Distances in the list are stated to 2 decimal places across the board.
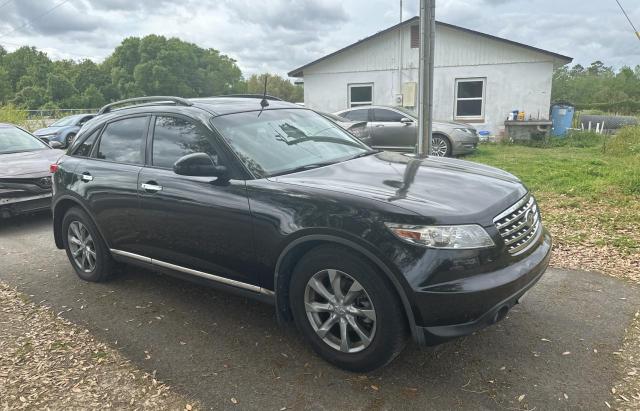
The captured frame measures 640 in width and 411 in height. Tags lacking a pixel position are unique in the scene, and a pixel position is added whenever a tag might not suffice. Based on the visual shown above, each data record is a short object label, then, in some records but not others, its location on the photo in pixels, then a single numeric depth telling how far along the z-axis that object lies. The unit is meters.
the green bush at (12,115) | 22.48
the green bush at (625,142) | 11.15
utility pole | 6.18
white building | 16.02
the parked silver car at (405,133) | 12.68
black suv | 2.74
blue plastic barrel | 16.39
